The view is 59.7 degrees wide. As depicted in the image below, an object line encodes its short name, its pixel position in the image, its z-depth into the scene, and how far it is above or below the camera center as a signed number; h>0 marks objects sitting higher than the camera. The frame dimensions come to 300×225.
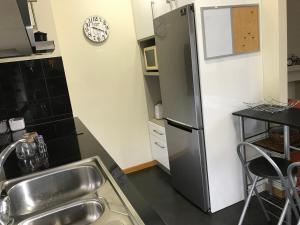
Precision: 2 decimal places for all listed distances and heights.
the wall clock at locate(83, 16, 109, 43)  2.82 +0.41
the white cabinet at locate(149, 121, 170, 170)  2.99 -0.99
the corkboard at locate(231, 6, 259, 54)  2.08 +0.17
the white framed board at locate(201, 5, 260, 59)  1.99 +0.16
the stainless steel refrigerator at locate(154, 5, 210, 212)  2.02 -0.36
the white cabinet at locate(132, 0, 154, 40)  2.67 +0.46
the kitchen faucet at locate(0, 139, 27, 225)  0.89 -0.44
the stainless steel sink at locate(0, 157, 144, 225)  0.93 -0.54
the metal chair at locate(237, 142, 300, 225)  1.56 -0.78
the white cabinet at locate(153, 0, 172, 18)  2.29 +0.46
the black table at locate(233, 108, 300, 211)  1.72 -0.49
